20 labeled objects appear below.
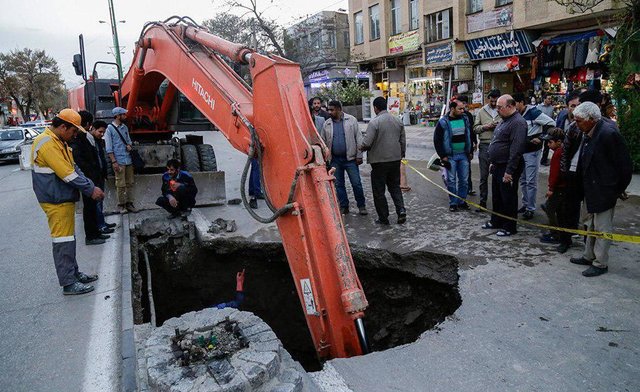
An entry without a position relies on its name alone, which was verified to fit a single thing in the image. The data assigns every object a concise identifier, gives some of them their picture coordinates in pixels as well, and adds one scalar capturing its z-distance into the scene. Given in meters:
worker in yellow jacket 4.45
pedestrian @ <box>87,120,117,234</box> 6.66
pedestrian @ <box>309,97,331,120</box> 8.31
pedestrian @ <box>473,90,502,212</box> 7.18
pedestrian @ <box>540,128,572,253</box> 5.24
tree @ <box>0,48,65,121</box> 40.62
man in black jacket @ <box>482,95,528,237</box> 5.72
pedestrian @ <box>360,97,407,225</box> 6.54
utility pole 25.77
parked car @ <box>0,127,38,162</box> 19.20
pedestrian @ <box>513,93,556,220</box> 6.33
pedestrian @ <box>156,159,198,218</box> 7.12
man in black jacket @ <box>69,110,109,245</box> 6.10
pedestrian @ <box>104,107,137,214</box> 7.25
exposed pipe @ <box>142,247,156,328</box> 5.12
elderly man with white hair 4.39
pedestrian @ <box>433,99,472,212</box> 7.13
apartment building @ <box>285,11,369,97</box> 30.58
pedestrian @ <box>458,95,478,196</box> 7.16
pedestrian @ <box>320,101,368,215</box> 6.97
